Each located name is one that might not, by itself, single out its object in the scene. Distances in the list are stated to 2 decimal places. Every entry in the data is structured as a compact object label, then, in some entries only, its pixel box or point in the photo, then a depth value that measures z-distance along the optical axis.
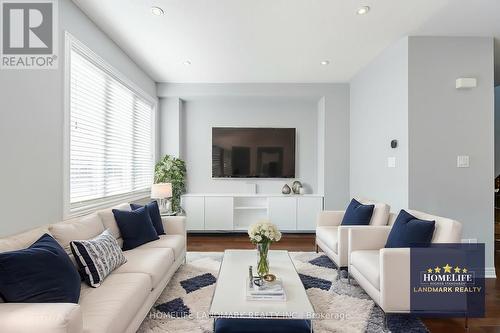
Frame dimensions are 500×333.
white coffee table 1.69
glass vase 2.11
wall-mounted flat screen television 5.38
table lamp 3.95
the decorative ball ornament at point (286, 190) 5.27
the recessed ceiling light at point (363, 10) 2.62
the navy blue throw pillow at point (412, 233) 2.24
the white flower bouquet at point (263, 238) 2.13
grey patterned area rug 2.12
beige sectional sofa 1.22
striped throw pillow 1.92
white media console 5.03
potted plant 4.79
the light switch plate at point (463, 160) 3.20
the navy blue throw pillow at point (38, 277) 1.40
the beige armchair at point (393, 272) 2.07
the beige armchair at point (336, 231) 2.96
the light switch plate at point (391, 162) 3.46
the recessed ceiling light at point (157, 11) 2.63
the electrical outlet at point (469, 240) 3.18
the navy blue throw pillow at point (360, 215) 3.15
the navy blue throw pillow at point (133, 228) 2.76
